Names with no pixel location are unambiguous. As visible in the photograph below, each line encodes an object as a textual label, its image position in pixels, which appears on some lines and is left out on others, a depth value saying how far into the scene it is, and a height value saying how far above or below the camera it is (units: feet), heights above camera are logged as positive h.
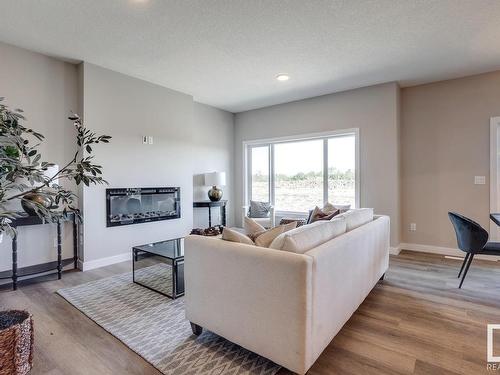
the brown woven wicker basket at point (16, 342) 5.08 -2.93
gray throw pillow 17.99 -1.54
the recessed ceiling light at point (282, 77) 13.47 +5.33
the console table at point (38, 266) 9.98 -2.46
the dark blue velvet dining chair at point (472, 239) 9.23 -1.89
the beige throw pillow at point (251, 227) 6.94 -1.06
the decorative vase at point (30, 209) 8.75 -0.73
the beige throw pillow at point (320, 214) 9.97 -1.15
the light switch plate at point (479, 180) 13.25 +0.17
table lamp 17.72 +0.23
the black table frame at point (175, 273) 9.08 -3.04
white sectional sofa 4.96 -2.17
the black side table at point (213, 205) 17.17 -1.25
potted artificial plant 4.61 +0.36
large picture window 16.12 +0.89
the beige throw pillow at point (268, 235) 6.08 -1.12
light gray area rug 5.81 -3.70
